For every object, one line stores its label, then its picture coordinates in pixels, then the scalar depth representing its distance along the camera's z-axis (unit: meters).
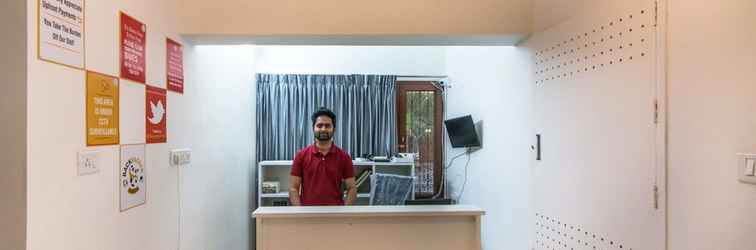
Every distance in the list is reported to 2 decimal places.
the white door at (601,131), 1.53
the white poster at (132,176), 1.74
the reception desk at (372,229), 2.25
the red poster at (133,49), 1.75
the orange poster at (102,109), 1.51
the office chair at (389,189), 4.27
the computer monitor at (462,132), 3.65
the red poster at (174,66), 2.19
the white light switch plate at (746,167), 1.17
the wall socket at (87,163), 1.45
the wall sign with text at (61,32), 1.27
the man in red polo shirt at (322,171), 3.19
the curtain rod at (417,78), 4.76
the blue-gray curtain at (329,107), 4.50
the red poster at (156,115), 1.98
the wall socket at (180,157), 2.24
